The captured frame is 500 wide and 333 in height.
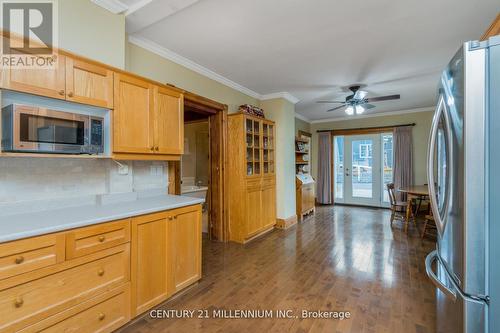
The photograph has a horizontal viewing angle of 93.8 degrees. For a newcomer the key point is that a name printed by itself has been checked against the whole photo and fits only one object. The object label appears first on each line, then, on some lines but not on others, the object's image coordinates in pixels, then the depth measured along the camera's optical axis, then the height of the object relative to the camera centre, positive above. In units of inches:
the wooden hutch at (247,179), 143.3 -8.1
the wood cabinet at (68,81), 56.5 +22.7
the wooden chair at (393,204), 181.0 -29.5
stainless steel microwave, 55.1 +9.3
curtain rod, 238.7 +40.7
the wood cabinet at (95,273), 49.3 -28.0
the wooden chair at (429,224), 147.9 -40.7
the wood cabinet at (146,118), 75.5 +17.1
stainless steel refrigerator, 38.9 -4.1
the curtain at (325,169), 269.1 -3.6
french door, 250.1 -2.5
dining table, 155.8 -17.7
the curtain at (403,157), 229.3 +8.5
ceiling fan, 156.8 +44.3
